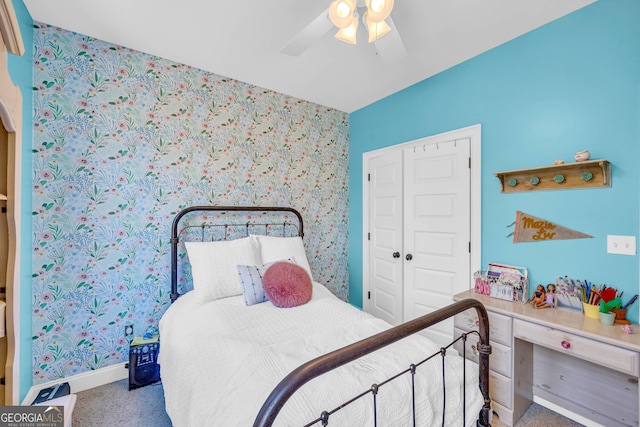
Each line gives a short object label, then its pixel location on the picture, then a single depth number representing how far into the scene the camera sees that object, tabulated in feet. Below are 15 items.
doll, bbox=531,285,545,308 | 6.30
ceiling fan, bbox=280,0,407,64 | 4.54
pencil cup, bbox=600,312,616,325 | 5.27
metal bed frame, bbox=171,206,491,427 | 2.47
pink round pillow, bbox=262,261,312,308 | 6.72
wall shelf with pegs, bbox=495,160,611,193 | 5.77
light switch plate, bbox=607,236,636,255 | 5.45
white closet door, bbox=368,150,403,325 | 9.89
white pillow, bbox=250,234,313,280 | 8.27
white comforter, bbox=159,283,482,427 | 3.56
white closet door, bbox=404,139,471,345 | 8.10
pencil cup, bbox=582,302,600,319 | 5.56
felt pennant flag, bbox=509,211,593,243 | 6.26
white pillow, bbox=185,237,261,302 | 7.06
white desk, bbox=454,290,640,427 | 5.08
